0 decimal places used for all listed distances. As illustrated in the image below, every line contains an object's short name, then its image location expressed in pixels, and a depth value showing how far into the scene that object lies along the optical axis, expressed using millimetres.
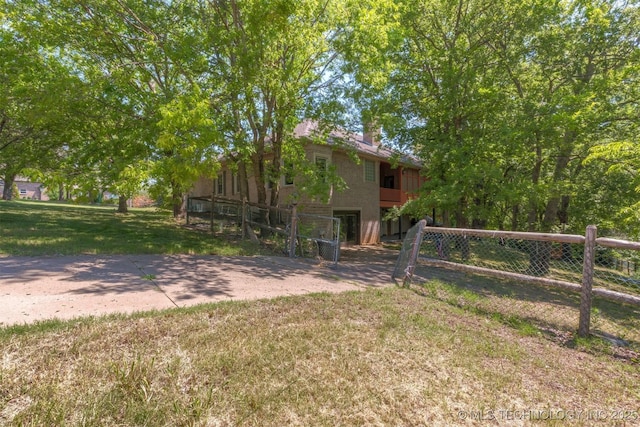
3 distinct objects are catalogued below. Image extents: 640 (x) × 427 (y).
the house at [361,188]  15757
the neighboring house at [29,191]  60056
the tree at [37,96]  7406
